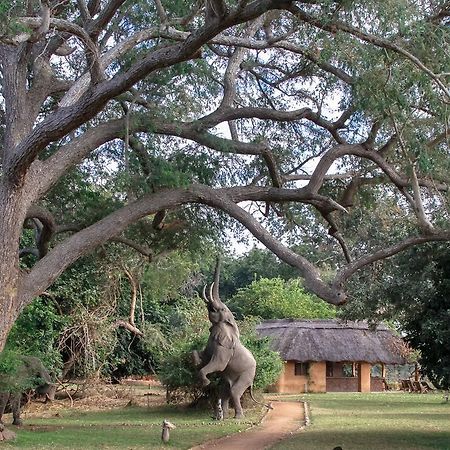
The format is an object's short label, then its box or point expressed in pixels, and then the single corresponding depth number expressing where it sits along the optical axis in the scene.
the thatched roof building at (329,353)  36.19
